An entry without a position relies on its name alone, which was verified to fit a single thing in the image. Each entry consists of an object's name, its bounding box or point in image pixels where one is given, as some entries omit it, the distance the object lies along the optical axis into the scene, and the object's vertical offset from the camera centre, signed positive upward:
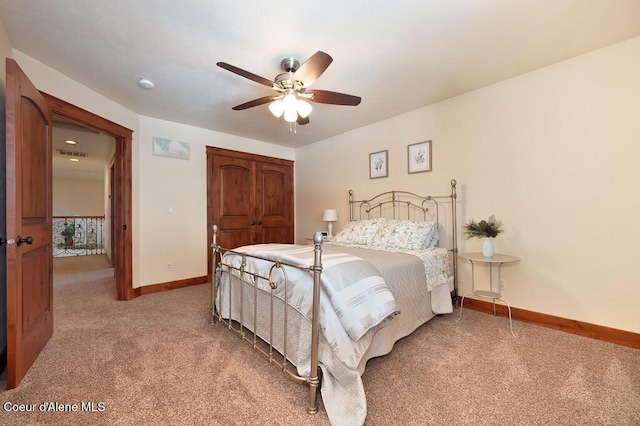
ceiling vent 5.58 +1.35
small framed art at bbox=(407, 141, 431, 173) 3.41 +0.75
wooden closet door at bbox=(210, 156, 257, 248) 4.41 +0.24
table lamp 4.29 -0.02
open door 1.62 -0.07
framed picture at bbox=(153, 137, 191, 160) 3.77 +0.97
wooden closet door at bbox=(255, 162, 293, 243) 4.96 +0.23
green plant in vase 2.63 -0.18
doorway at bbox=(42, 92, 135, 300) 3.39 +0.01
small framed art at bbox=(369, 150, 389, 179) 3.87 +0.74
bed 1.48 -0.59
